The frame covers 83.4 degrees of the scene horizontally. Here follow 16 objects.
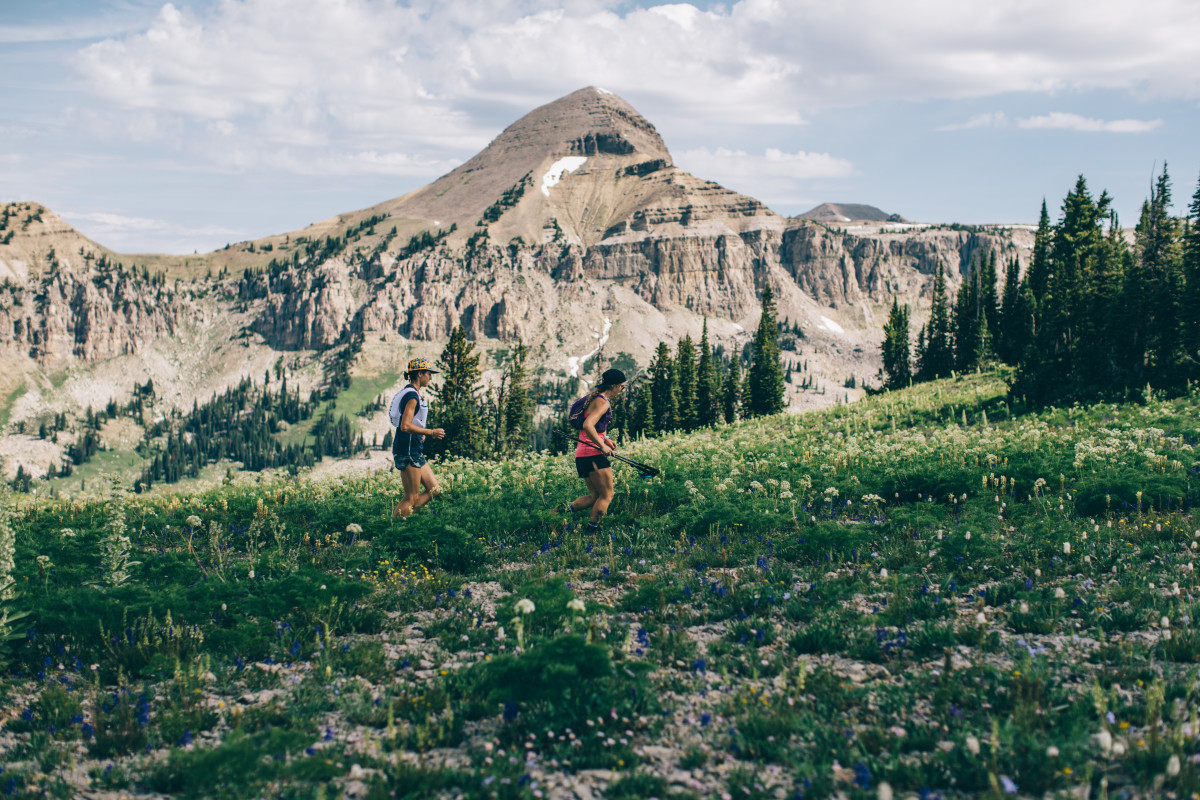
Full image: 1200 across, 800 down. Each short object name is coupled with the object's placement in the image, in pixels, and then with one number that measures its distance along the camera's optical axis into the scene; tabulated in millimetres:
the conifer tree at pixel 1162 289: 26844
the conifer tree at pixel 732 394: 109250
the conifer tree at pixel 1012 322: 67250
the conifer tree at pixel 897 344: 105250
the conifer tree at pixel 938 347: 89875
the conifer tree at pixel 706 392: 104950
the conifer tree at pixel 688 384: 103125
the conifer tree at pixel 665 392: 103188
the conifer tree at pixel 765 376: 106812
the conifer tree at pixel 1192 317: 25800
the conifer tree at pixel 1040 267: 68638
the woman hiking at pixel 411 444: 12289
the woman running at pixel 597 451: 11188
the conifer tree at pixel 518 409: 85188
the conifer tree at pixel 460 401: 66625
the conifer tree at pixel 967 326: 82625
